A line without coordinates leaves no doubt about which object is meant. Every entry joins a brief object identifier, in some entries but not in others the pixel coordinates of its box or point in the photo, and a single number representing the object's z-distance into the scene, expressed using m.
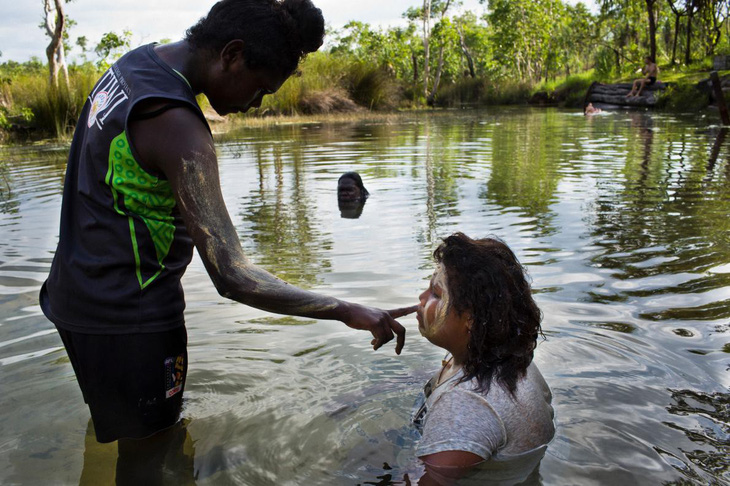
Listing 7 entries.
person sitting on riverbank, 24.08
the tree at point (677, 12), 25.73
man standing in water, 2.14
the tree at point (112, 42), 22.83
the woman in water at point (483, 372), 2.46
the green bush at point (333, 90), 25.95
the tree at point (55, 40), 19.42
